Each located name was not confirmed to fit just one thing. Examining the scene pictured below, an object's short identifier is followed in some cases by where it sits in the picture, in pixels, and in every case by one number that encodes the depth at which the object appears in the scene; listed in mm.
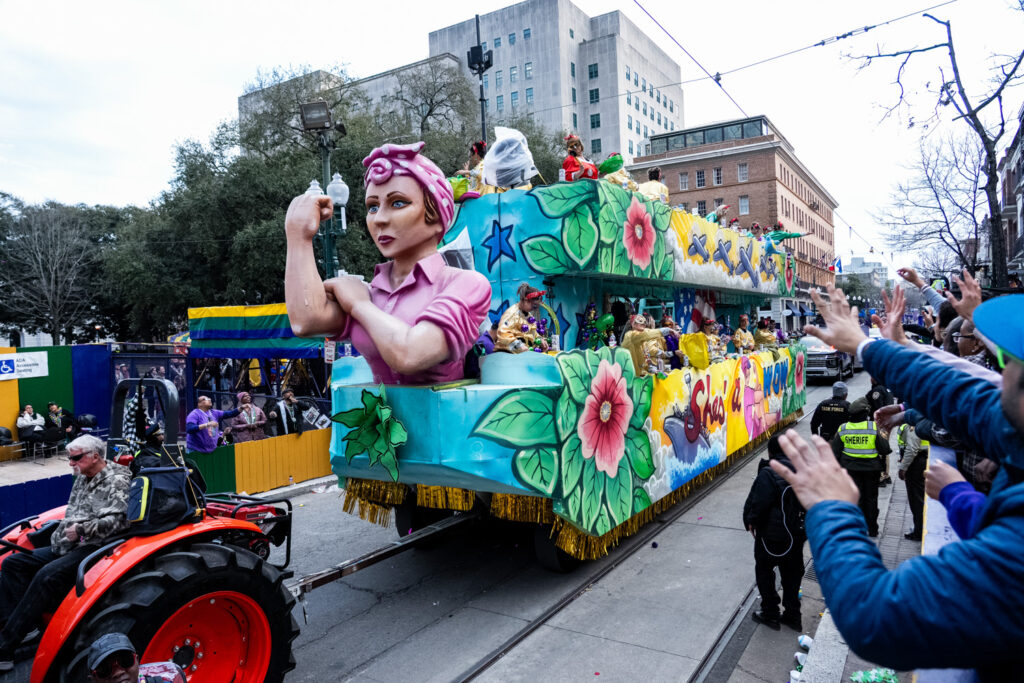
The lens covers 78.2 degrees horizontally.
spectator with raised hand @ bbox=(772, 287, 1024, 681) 1258
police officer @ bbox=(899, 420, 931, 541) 6410
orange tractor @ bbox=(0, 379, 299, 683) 3141
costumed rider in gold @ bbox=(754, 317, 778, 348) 12367
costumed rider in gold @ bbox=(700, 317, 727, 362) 9169
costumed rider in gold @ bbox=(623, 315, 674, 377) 6566
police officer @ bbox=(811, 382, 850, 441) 7602
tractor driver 3453
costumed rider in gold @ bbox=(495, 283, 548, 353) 5219
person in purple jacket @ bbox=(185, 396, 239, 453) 9328
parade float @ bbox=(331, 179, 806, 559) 4723
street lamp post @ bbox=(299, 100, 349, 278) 10144
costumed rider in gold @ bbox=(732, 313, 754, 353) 10820
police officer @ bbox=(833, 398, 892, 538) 6164
